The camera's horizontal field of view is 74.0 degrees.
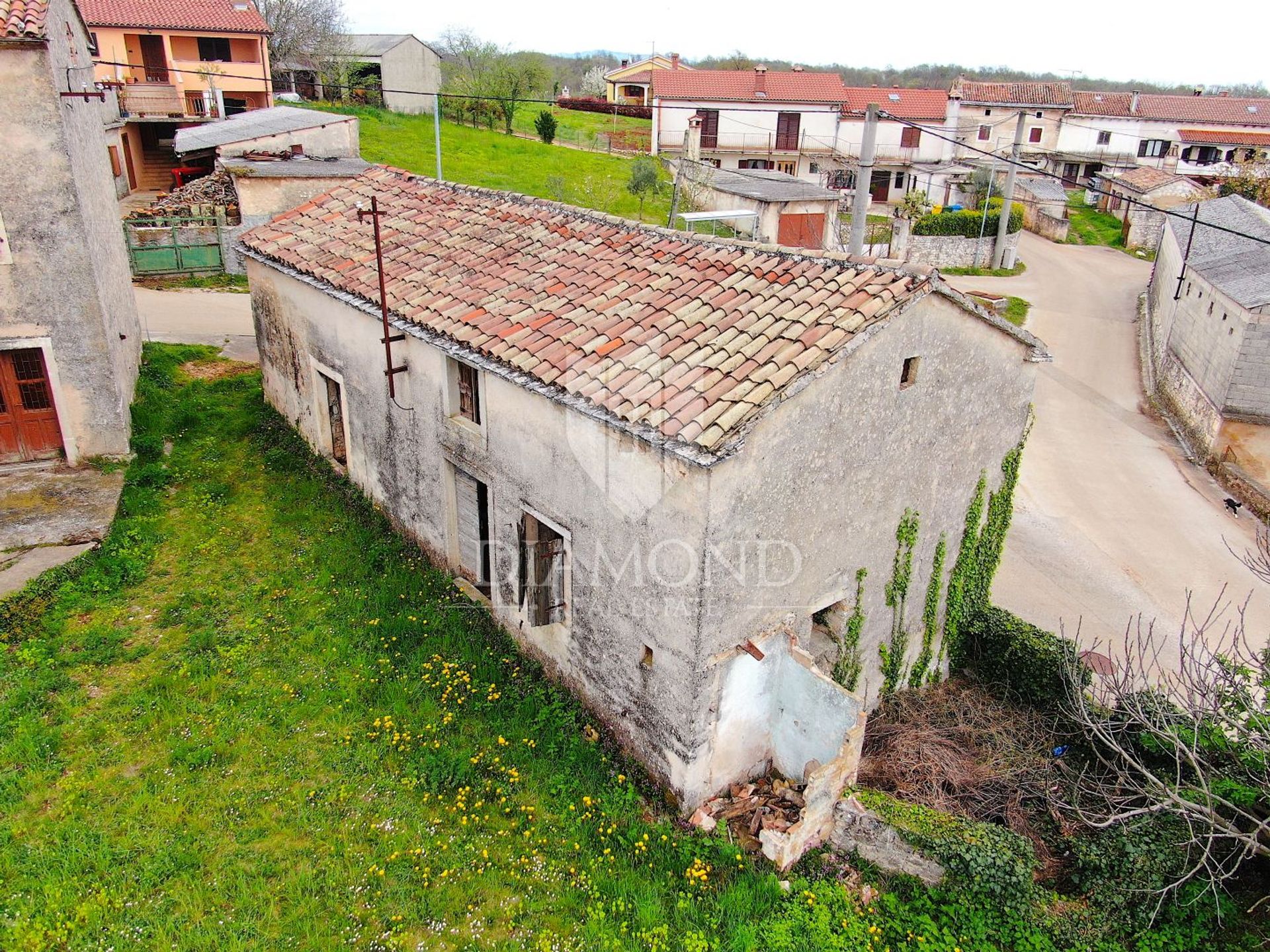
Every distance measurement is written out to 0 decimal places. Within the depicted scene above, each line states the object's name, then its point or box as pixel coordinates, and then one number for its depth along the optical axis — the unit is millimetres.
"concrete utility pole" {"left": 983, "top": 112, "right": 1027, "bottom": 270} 30091
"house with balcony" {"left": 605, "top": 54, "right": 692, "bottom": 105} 65875
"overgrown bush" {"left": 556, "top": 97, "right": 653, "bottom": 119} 60438
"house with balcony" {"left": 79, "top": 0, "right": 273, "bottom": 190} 31875
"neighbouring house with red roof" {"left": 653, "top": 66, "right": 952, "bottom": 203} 45562
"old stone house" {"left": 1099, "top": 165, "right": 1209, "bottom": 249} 39938
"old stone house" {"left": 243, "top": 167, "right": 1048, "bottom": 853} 7484
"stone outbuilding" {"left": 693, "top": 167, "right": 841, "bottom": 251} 27500
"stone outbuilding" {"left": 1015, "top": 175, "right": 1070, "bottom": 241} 42531
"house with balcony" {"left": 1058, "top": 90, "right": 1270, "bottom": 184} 52688
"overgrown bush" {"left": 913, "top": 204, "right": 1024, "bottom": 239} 35469
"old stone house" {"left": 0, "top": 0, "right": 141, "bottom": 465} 11758
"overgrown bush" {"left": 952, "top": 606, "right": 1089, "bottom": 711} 10227
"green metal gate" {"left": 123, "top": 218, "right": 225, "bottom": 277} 23953
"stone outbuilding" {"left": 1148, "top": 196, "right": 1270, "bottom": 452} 17906
